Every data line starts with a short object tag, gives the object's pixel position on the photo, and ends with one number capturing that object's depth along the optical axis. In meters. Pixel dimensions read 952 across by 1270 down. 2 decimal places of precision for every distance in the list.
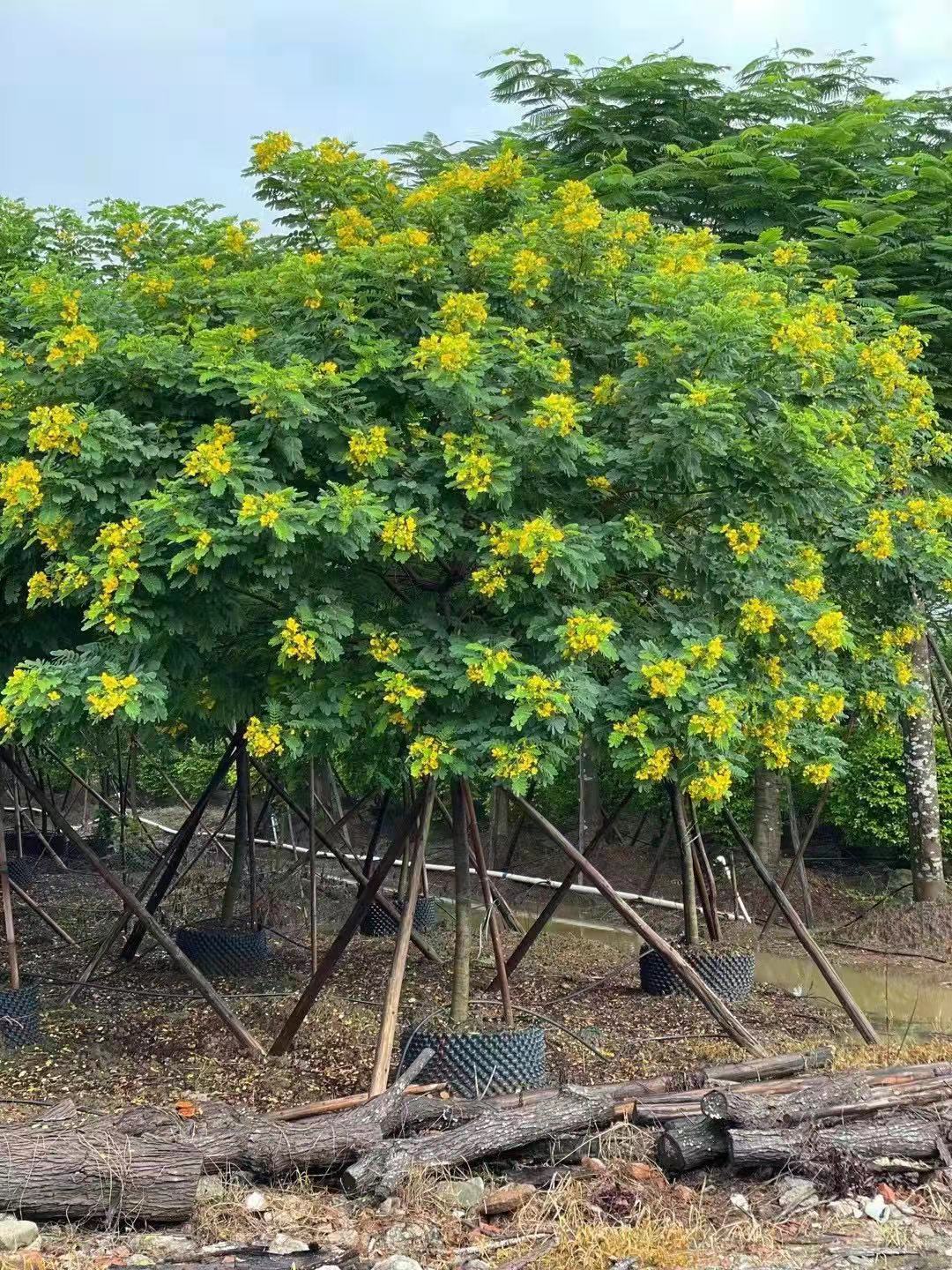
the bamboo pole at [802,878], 10.97
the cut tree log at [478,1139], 4.42
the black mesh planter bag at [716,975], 8.05
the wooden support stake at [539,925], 7.79
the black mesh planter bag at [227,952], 8.64
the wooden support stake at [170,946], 6.47
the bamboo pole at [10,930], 6.81
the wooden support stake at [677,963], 6.11
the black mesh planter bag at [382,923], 10.66
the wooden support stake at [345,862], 8.12
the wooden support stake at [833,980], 6.86
